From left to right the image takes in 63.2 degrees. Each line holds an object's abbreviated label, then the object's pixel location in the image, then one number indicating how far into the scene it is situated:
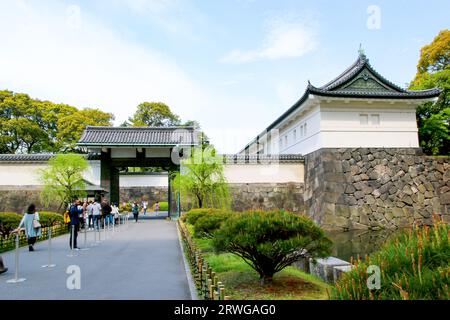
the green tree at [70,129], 42.44
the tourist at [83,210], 19.27
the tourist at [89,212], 19.53
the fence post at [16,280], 7.76
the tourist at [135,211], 27.09
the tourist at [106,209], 21.34
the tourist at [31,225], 12.25
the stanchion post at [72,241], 12.05
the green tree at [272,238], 6.51
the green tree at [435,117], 25.61
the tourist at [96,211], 19.23
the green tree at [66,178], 21.45
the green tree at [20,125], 38.09
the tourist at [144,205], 38.87
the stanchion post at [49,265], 9.53
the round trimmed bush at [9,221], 15.42
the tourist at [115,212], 23.87
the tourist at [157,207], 39.18
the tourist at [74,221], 12.23
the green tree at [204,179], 21.33
